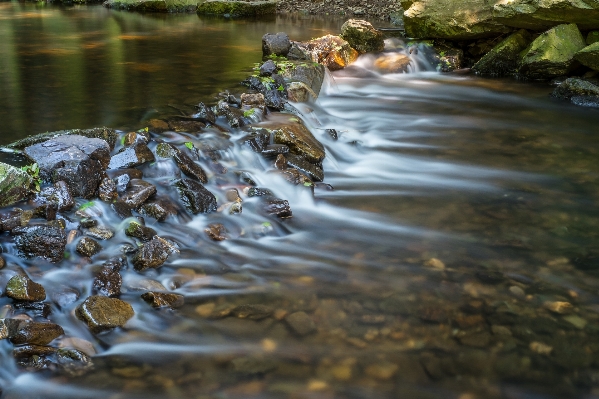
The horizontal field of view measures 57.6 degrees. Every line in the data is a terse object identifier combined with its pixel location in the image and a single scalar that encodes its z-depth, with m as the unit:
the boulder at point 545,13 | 9.98
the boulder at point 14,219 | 3.95
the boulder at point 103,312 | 3.37
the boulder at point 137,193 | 4.64
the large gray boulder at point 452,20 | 11.59
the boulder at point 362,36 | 12.22
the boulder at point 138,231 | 4.26
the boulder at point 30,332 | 3.11
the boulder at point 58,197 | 4.32
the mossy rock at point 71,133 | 5.29
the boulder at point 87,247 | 3.98
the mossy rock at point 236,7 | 22.30
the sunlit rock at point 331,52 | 11.31
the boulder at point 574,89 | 9.41
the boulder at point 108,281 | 3.70
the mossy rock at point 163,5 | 23.56
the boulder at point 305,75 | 8.83
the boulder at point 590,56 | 9.50
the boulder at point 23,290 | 3.38
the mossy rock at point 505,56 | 11.35
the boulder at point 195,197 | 4.82
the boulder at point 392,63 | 11.88
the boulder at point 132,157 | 5.19
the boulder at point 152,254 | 4.00
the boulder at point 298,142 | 6.27
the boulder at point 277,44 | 10.62
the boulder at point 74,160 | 4.59
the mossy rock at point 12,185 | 4.17
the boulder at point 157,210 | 4.61
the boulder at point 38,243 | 3.85
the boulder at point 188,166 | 5.28
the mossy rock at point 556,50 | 10.30
